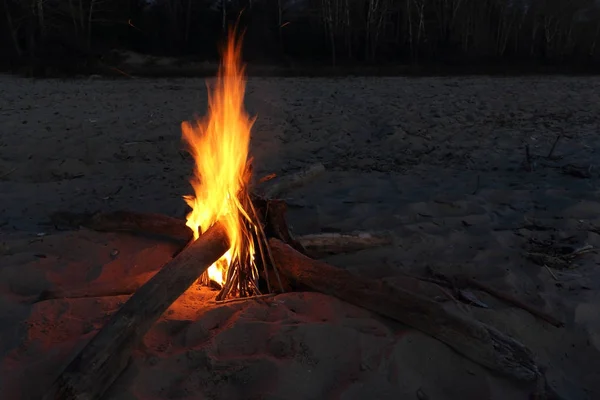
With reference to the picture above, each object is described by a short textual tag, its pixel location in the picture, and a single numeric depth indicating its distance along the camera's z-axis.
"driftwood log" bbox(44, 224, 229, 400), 2.18
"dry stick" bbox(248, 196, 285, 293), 3.15
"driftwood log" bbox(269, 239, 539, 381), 2.51
